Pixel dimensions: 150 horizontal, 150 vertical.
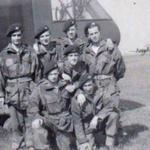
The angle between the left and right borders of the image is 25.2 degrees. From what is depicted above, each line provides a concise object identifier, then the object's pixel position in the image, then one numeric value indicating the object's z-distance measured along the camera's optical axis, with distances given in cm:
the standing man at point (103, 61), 430
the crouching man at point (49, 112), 377
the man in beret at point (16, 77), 406
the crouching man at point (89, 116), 397
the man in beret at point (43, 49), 418
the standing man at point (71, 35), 438
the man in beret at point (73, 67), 399
